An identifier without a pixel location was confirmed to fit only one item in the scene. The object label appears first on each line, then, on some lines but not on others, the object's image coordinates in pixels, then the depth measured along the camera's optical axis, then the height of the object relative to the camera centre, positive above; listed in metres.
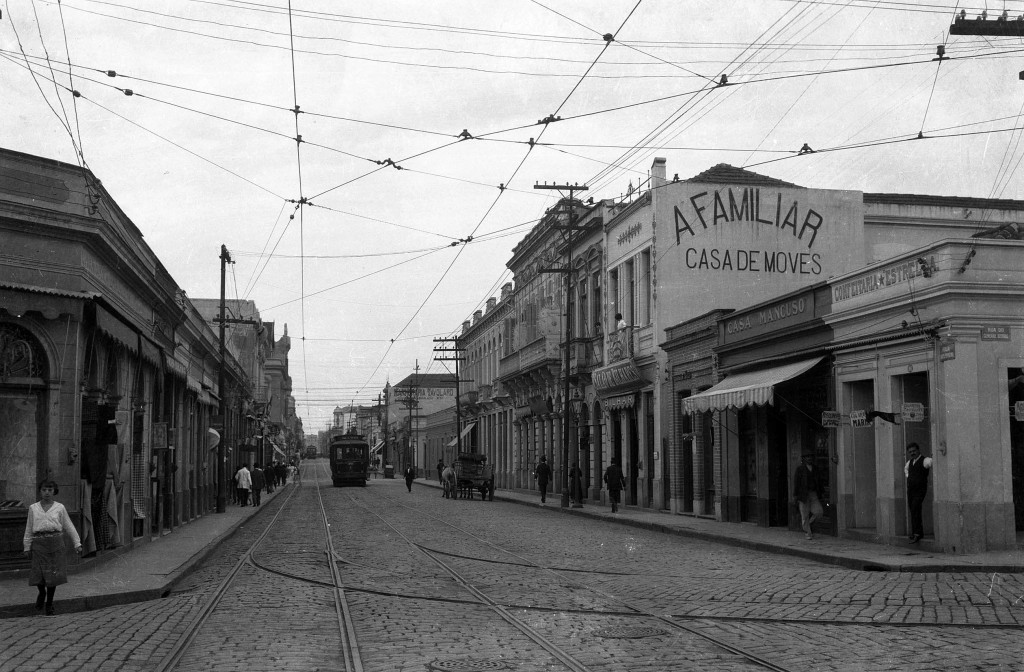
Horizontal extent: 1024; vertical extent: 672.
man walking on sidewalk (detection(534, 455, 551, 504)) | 40.78 -2.02
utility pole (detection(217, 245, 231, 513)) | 35.25 +0.71
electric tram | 68.19 -2.36
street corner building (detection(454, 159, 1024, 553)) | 17.88 +1.69
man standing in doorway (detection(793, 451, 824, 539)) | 21.52 -1.51
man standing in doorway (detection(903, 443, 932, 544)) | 18.39 -1.17
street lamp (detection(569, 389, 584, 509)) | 36.94 -2.16
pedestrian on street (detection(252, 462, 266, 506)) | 41.31 -2.30
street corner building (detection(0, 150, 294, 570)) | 15.53 +1.25
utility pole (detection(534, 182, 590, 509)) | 34.68 +2.92
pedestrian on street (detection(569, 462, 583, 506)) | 37.06 -2.20
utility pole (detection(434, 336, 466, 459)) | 66.53 +4.97
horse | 47.25 -2.64
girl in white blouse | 12.14 -1.37
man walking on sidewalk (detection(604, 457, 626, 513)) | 32.25 -1.83
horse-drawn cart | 46.06 -2.29
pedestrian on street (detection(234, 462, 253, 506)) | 40.50 -2.25
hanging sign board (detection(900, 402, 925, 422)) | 18.00 +0.14
